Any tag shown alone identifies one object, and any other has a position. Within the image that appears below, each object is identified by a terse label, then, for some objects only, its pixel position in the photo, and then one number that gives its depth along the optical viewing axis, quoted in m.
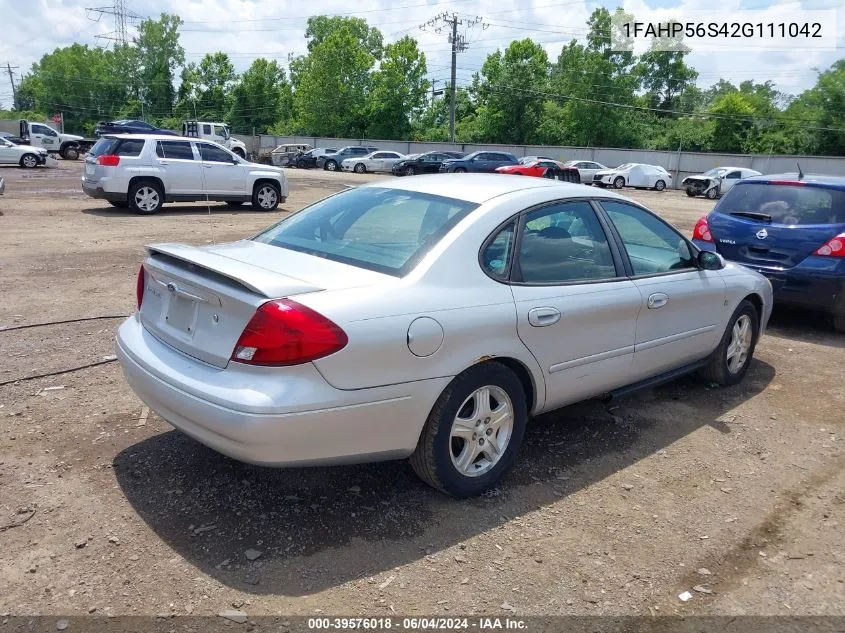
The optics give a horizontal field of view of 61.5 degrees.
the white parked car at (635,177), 37.94
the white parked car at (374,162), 42.28
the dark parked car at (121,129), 34.41
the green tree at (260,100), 90.81
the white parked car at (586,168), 37.69
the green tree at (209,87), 94.06
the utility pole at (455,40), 56.41
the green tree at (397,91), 72.38
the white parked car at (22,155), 30.30
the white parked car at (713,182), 34.47
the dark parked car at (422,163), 36.81
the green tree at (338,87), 74.69
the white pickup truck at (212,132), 42.84
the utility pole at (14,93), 114.09
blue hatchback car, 6.86
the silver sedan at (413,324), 3.02
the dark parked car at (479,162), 34.16
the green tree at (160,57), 95.88
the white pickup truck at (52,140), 36.16
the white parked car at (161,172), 14.67
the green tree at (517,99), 68.00
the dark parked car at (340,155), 43.72
